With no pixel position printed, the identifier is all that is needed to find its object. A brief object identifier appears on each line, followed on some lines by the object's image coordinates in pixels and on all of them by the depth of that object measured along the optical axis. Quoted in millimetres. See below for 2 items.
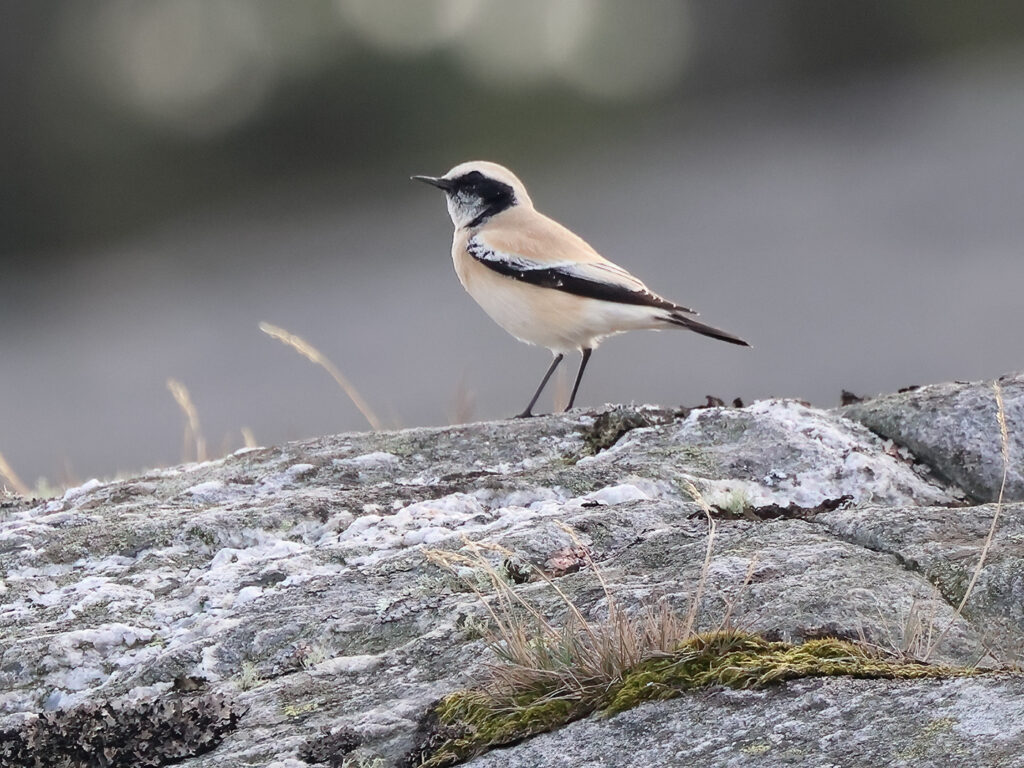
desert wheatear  15687
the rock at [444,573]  6348
